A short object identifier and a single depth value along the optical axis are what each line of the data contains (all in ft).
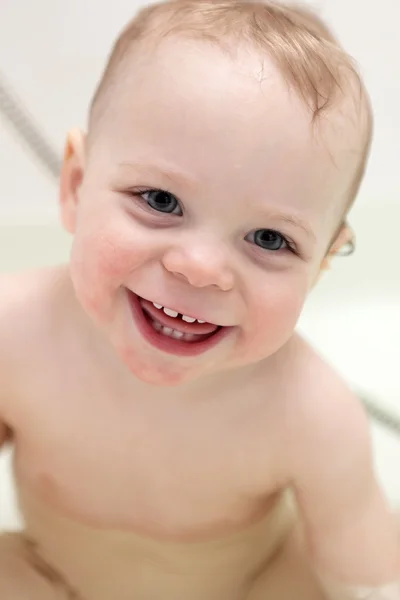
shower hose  3.05
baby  1.73
